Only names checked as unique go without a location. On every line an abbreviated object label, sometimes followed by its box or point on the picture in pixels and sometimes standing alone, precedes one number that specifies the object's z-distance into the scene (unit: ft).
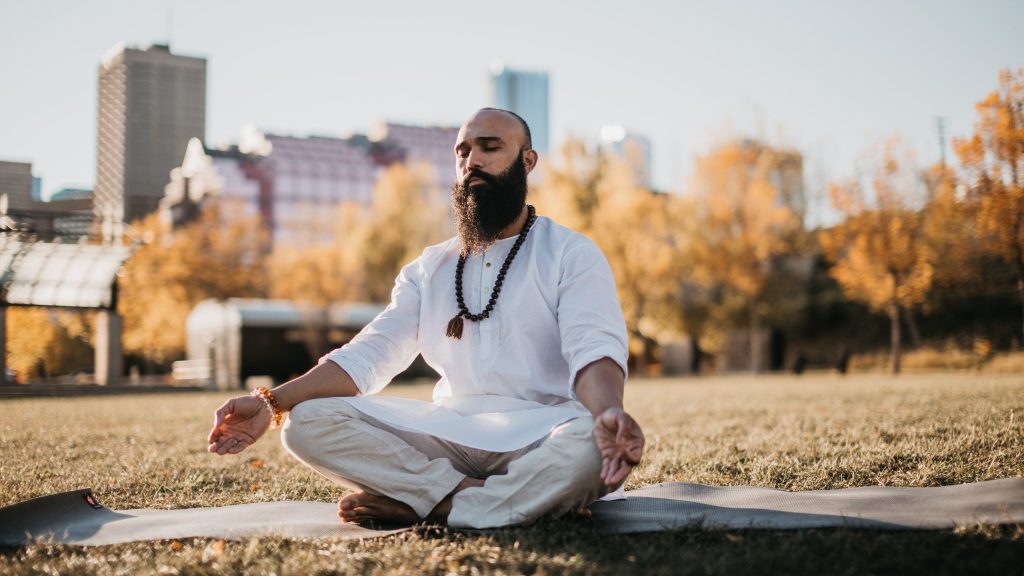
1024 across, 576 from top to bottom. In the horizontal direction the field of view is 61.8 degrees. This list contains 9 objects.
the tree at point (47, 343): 60.29
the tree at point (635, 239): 78.69
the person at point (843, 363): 65.21
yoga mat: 8.20
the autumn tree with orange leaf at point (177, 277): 86.74
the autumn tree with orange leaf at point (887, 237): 63.00
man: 8.31
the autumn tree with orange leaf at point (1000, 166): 43.39
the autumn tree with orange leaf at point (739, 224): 80.53
